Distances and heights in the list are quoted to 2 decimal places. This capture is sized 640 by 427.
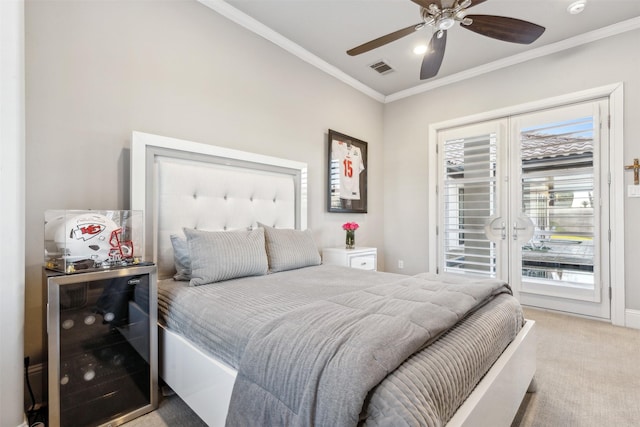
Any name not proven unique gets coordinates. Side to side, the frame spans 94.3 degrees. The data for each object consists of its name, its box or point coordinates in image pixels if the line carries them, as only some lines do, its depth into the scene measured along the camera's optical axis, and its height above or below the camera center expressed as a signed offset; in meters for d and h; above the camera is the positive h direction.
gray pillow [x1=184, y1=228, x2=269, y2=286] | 1.83 -0.28
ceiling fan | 1.83 +1.25
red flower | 3.47 -0.16
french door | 2.93 +0.08
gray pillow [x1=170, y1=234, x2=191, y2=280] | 1.94 -0.30
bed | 0.83 -0.45
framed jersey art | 3.62 +0.50
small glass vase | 3.52 -0.31
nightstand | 3.19 -0.50
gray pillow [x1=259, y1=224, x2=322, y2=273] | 2.30 -0.30
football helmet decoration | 1.52 -0.13
